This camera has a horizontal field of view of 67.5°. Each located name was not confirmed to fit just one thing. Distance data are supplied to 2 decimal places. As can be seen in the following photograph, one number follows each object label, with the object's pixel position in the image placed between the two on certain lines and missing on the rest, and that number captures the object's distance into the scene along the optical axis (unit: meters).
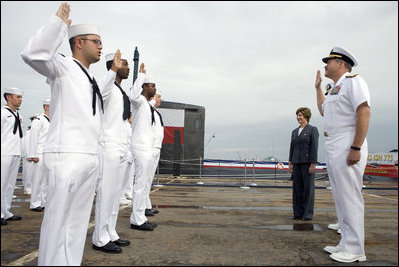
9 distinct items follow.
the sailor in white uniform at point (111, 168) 3.05
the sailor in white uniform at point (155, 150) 4.53
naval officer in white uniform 2.85
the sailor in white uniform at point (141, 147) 3.96
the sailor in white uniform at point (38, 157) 5.59
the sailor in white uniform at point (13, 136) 3.97
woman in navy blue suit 5.05
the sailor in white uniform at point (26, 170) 8.14
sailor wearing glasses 1.87
